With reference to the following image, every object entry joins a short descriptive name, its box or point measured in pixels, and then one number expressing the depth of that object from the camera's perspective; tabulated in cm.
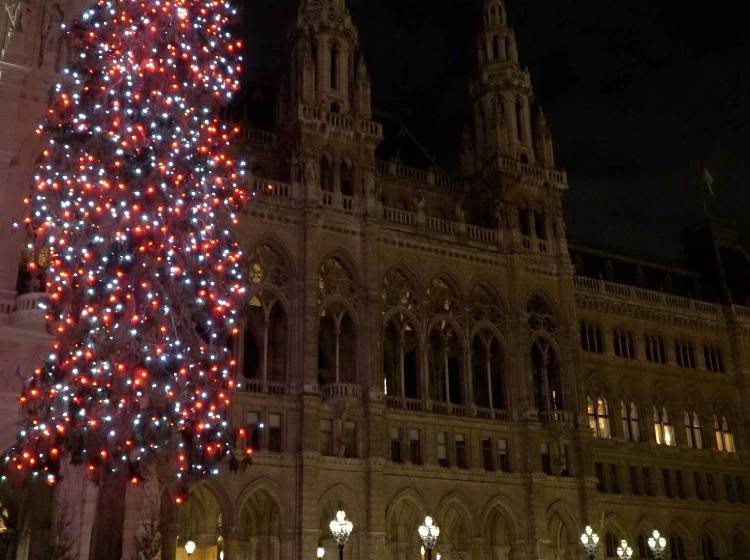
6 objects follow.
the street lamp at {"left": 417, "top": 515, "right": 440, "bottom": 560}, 2925
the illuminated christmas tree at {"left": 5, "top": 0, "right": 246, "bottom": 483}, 1759
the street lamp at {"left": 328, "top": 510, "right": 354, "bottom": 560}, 2769
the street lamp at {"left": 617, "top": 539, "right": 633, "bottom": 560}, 3632
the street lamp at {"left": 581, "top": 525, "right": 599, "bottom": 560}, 3391
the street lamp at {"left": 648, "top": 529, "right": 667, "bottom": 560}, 3497
